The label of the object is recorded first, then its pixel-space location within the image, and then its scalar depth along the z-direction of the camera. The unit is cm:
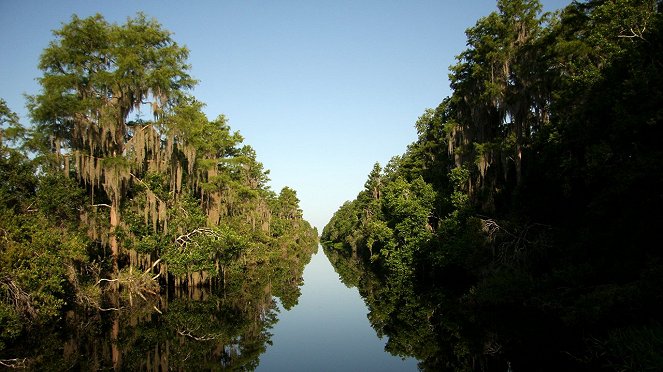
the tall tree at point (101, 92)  1798
